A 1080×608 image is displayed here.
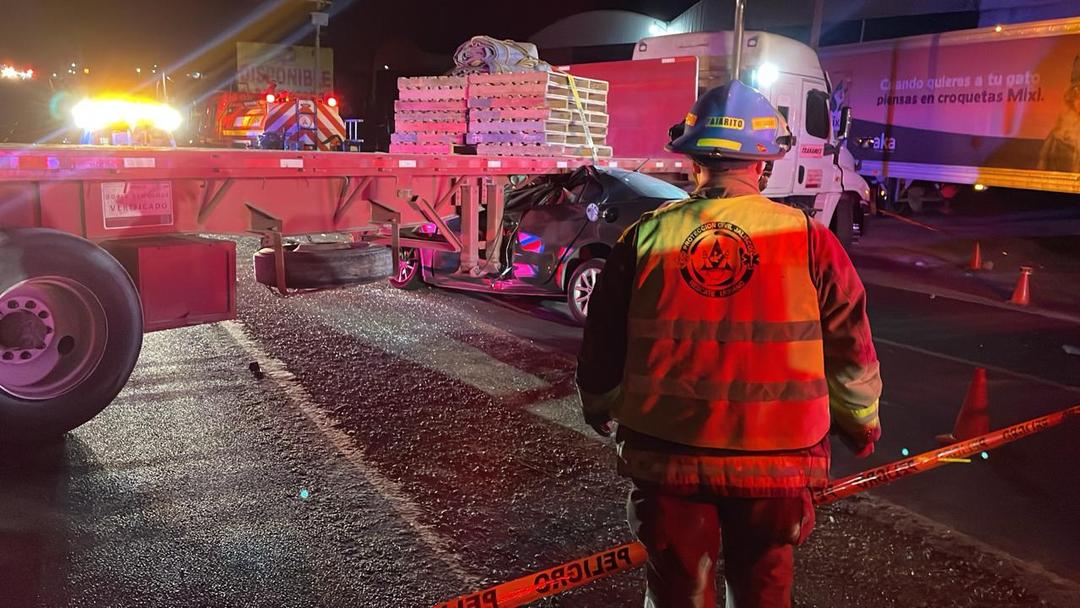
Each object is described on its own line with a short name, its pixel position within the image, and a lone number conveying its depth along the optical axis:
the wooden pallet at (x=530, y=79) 9.38
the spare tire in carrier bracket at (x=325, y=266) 6.73
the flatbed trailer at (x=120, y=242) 4.96
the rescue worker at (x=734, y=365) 2.13
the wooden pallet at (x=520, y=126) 9.47
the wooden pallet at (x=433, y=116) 10.12
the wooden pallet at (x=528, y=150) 9.49
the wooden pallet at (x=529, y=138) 9.50
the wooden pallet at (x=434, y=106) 10.05
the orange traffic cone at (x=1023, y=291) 10.74
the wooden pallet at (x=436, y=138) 10.30
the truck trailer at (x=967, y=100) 15.40
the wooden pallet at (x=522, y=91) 9.40
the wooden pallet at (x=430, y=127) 10.14
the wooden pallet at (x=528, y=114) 9.43
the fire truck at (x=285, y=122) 20.97
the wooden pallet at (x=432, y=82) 9.98
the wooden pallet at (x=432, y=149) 10.06
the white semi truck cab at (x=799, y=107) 11.94
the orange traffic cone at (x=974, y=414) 5.32
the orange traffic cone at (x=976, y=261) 13.40
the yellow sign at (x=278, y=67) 38.78
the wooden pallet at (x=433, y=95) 10.01
